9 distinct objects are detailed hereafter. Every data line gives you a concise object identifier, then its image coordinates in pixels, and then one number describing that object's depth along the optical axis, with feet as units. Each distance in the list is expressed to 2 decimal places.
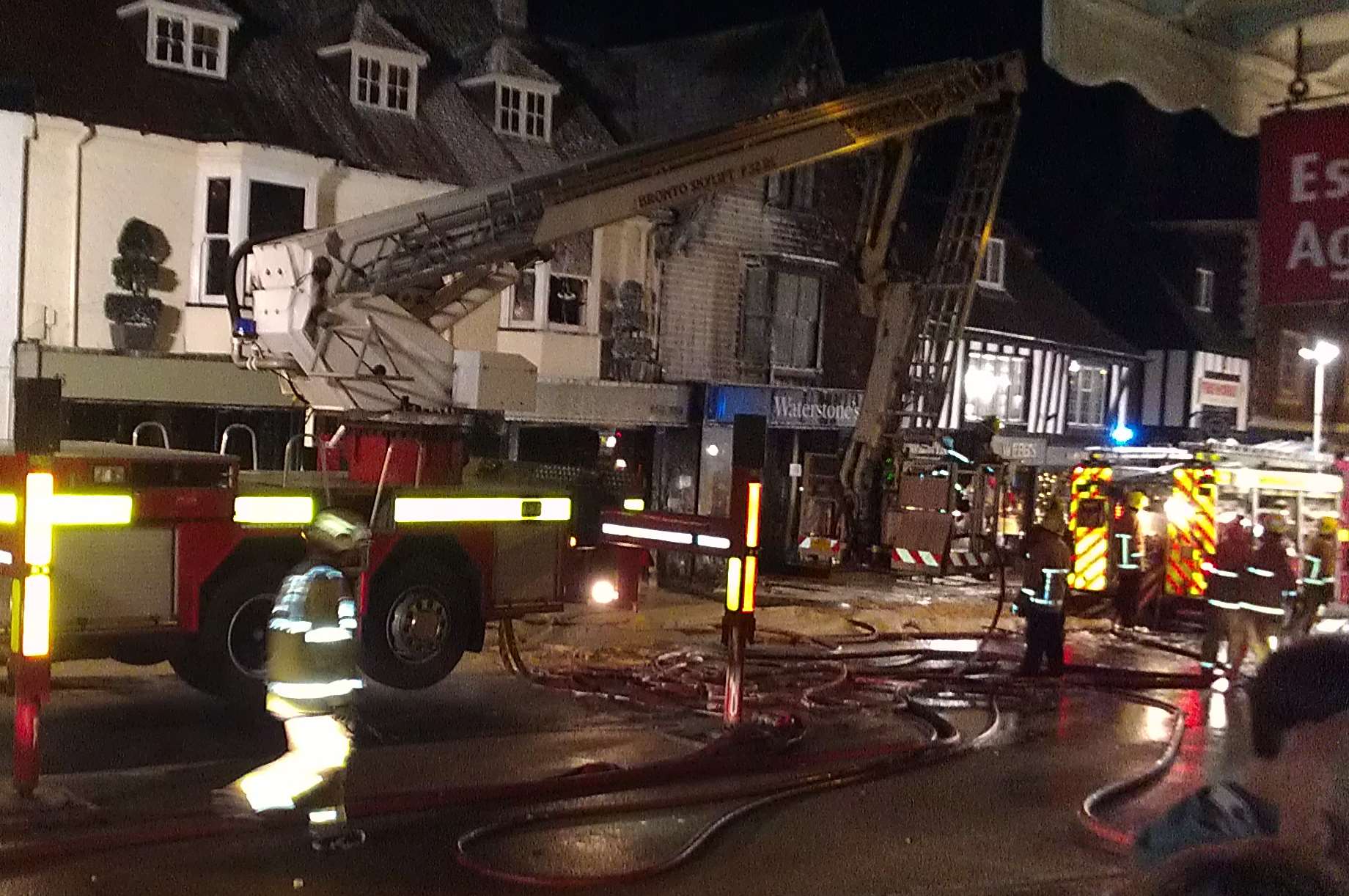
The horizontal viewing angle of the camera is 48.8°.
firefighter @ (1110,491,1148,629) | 56.54
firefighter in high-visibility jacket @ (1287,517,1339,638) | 50.52
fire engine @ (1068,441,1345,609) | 56.70
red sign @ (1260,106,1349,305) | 13.75
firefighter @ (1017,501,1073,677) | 40.73
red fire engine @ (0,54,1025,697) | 30.01
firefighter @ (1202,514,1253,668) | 43.29
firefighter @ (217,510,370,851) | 21.43
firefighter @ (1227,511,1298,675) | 42.57
